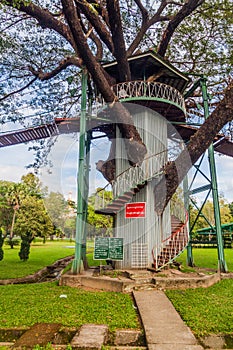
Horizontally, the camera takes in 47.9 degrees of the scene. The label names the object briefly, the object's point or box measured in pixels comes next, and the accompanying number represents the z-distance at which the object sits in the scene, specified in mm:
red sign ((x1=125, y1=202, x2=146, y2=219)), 9312
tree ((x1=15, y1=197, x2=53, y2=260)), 20094
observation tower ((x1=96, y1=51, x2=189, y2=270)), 9062
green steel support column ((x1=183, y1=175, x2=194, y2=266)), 11719
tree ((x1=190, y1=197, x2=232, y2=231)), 39712
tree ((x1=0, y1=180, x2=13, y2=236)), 34938
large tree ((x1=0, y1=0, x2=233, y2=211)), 7750
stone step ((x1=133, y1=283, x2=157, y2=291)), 7105
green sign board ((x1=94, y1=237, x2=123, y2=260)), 8023
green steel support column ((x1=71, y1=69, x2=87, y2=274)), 8461
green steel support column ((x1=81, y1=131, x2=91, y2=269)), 9453
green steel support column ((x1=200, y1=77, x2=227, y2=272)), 9648
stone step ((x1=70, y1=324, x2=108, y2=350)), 3545
